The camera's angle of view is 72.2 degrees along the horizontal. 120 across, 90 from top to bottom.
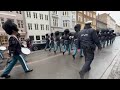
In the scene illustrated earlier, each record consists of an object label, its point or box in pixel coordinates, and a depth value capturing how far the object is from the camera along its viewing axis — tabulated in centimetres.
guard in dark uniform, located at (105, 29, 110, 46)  917
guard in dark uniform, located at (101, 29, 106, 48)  876
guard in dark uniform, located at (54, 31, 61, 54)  707
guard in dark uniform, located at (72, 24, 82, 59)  496
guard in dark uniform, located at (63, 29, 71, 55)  611
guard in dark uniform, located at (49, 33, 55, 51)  766
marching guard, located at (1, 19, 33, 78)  309
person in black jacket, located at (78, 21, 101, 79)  289
